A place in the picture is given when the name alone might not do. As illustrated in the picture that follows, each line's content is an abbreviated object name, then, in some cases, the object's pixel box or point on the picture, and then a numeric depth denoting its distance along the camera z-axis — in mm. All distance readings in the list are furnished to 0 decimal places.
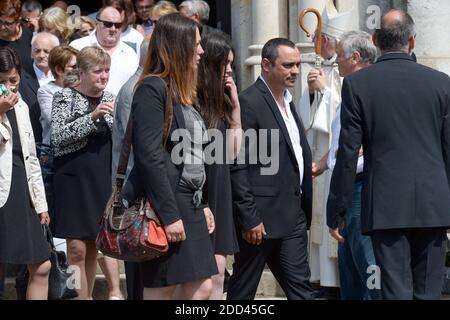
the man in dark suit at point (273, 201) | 10290
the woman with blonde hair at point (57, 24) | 14495
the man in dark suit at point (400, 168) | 9319
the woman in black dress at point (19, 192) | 10309
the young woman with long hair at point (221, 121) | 9568
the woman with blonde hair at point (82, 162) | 11401
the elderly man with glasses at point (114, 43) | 13186
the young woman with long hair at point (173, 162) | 8735
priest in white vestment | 12137
